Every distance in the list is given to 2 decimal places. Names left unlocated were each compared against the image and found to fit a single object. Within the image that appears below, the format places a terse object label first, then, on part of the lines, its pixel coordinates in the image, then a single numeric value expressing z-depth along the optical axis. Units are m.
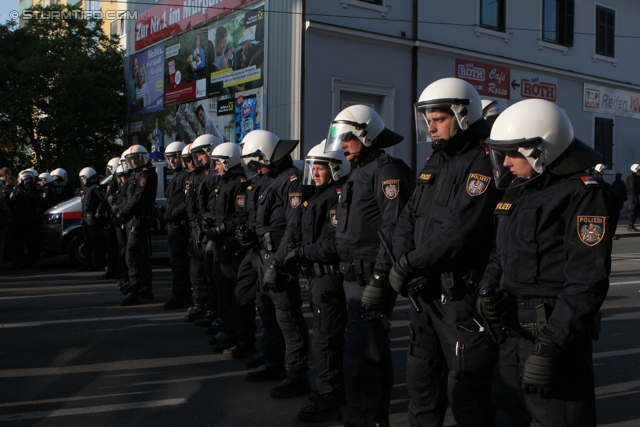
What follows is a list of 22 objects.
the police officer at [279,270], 5.02
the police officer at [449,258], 3.32
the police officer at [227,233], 6.40
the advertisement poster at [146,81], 22.45
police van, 12.43
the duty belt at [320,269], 4.51
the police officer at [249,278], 5.79
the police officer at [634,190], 19.08
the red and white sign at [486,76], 19.80
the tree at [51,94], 20.59
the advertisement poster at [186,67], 19.95
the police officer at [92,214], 11.44
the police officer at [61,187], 14.30
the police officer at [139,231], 8.94
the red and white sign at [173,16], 19.17
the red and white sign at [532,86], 20.97
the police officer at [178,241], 8.37
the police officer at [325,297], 4.50
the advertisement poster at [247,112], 17.47
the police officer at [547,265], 2.61
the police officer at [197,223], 7.74
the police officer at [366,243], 3.98
